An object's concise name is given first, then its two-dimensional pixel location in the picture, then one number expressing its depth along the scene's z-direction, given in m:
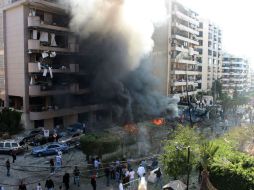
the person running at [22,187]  12.14
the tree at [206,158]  11.48
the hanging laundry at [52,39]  24.22
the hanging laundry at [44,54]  23.24
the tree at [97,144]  15.62
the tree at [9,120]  21.12
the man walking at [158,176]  13.54
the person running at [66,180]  13.18
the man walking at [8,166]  14.48
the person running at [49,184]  12.65
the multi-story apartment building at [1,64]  24.93
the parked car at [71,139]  19.33
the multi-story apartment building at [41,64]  23.07
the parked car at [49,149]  17.21
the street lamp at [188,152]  11.92
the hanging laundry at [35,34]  23.09
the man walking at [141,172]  13.09
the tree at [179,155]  12.56
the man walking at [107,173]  13.89
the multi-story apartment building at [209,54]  51.27
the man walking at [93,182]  13.05
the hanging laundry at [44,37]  23.43
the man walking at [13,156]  16.04
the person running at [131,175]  13.06
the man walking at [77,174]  13.69
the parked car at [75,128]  22.70
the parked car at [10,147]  17.60
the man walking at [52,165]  14.85
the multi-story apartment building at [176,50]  37.24
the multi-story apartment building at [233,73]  71.85
